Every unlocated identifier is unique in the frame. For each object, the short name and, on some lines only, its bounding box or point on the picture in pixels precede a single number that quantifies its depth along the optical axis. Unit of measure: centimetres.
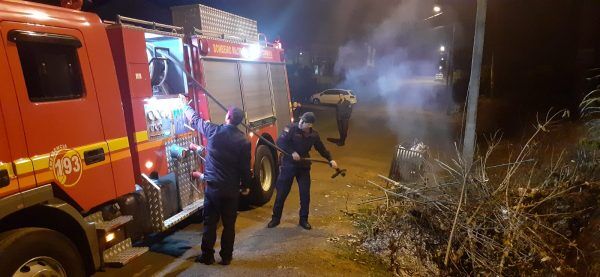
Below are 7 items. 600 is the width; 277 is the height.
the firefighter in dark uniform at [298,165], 564
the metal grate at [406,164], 743
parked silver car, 2846
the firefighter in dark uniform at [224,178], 432
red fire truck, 286
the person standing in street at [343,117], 1274
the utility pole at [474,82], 684
